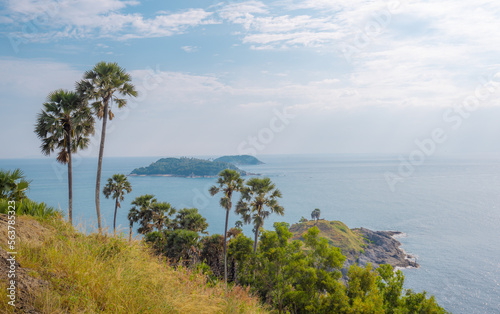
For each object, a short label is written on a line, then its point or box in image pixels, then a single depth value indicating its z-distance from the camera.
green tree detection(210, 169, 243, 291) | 30.58
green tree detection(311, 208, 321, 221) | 89.72
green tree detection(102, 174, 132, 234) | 36.88
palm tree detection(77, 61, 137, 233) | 20.73
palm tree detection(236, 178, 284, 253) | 30.38
